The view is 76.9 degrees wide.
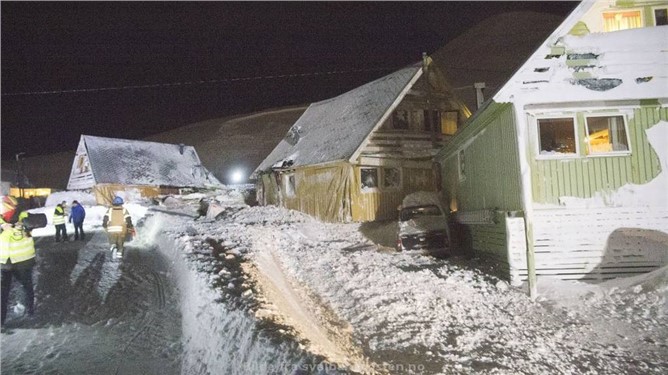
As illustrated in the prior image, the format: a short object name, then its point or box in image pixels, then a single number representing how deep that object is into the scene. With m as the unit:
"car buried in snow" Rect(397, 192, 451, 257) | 12.61
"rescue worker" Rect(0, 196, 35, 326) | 7.16
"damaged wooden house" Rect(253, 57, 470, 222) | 19.41
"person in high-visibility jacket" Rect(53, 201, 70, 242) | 15.17
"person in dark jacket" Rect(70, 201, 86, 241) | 15.52
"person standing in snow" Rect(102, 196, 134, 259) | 11.94
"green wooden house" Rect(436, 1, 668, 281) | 8.78
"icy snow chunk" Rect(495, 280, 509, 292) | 8.74
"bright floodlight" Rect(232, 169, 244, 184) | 53.34
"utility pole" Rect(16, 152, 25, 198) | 45.12
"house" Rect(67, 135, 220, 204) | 34.00
